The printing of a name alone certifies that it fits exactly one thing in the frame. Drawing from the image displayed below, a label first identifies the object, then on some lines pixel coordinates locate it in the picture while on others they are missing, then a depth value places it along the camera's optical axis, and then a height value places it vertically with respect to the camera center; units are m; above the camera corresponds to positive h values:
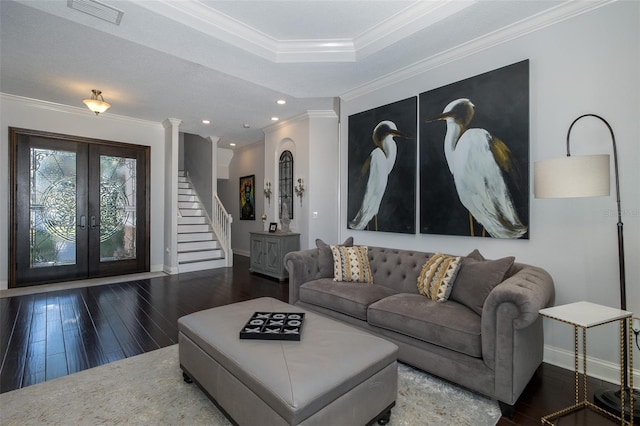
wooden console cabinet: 5.64 -0.71
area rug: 1.87 -1.26
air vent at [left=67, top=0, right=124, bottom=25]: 2.53 +1.79
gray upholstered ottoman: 1.42 -0.84
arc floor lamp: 1.96 +0.18
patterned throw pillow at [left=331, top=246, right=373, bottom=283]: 3.42 -0.59
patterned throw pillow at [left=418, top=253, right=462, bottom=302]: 2.65 -0.58
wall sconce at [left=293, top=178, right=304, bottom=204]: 5.97 +0.52
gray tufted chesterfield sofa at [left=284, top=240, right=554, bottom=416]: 1.93 -0.81
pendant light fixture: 4.35 +1.64
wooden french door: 4.98 +0.14
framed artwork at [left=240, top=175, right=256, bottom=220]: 8.27 +0.48
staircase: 6.58 -0.56
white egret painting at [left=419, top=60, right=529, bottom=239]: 2.79 +0.58
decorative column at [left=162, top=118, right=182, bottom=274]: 6.16 +0.35
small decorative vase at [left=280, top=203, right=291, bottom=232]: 6.03 -0.09
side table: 1.74 -0.62
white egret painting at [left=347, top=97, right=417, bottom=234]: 3.62 +0.59
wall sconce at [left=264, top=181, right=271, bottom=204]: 6.84 +0.55
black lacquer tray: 1.84 -0.73
